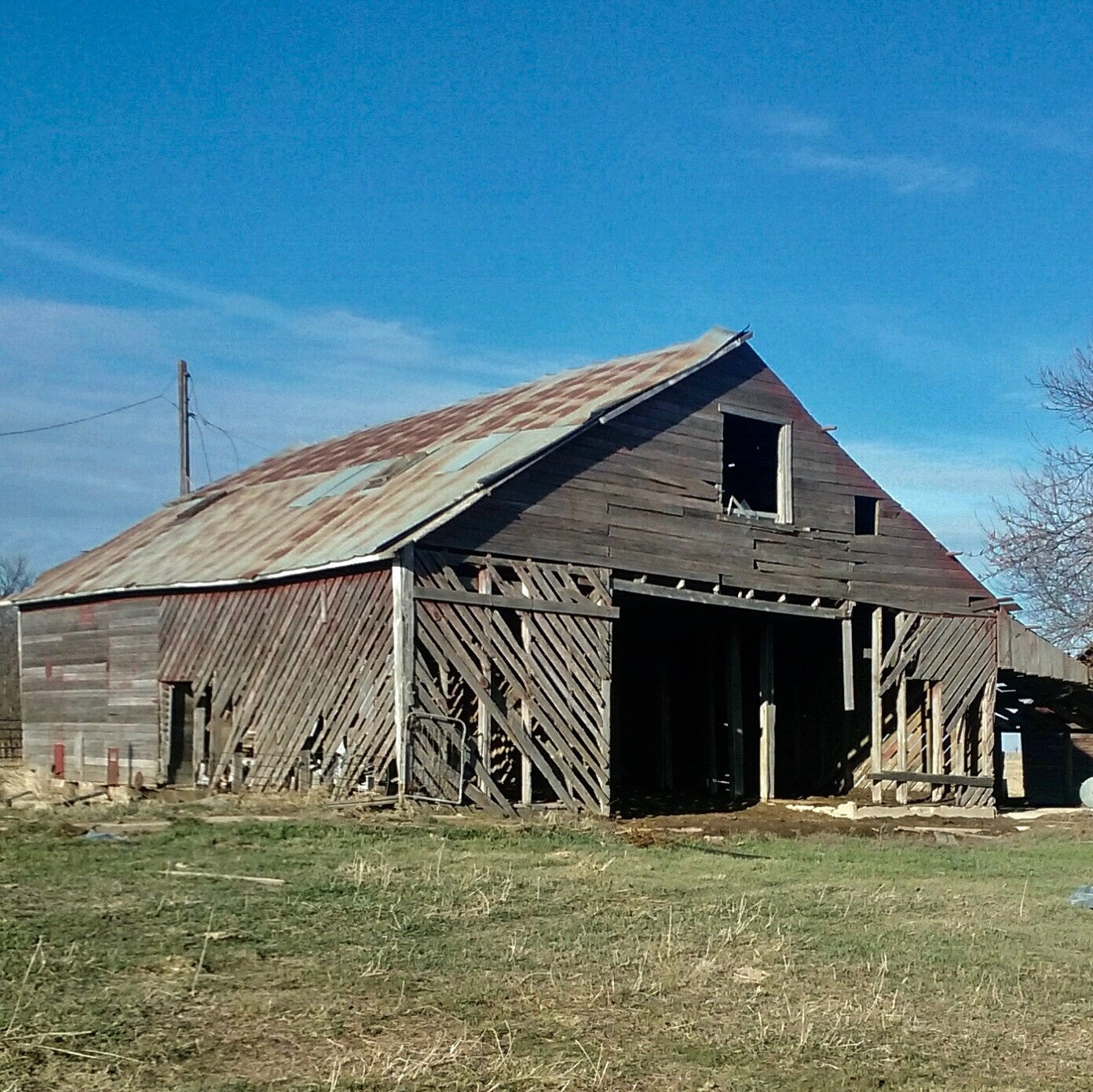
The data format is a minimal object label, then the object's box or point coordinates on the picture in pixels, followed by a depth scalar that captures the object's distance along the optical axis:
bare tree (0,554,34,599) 101.19
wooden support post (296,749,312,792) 19.75
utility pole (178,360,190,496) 45.90
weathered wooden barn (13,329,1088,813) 19.14
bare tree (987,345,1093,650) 33.06
